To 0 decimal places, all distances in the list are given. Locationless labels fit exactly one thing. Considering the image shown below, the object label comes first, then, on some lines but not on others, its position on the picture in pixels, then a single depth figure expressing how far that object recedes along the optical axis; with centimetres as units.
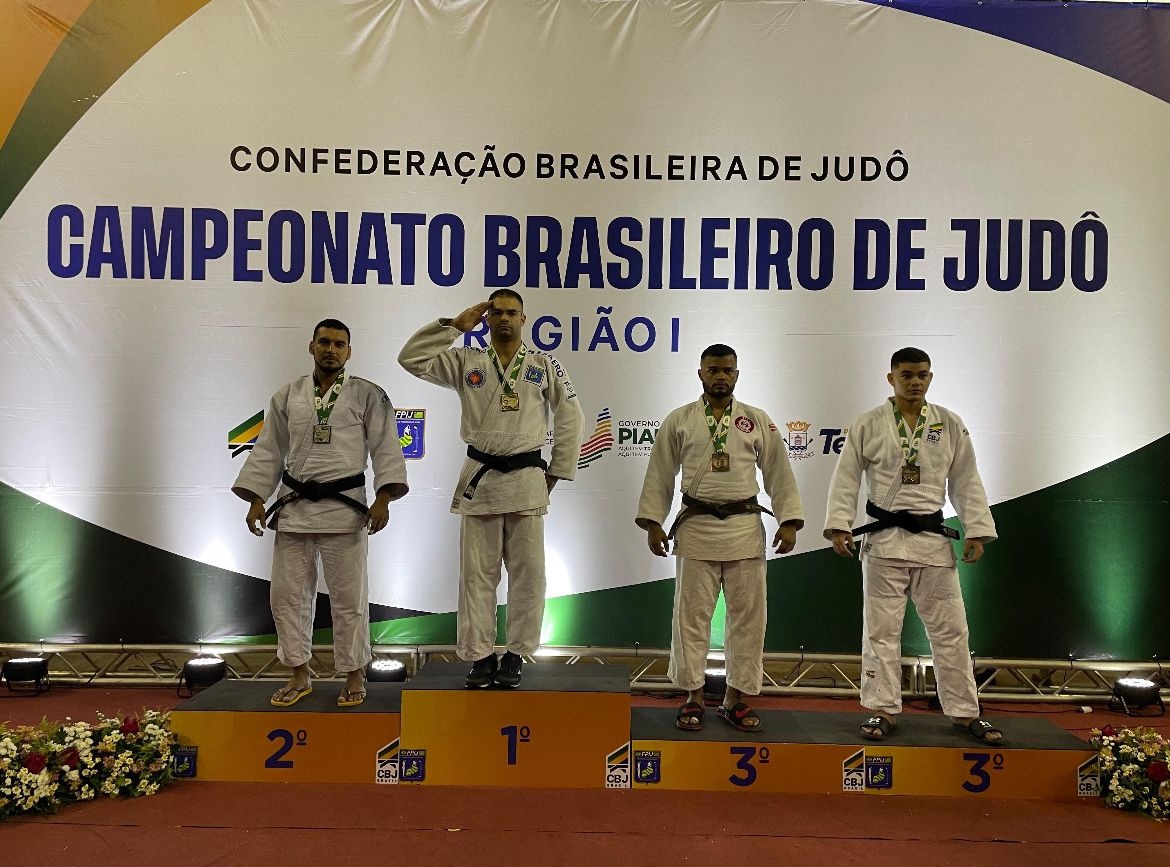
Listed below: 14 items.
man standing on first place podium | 358
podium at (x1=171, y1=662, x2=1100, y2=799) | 344
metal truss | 480
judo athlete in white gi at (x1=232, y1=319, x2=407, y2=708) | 365
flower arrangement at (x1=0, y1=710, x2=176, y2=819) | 309
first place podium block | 348
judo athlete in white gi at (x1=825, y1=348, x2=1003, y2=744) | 359
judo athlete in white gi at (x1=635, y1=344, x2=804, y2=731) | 364
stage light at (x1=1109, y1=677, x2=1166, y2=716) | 451
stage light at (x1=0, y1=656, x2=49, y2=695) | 462
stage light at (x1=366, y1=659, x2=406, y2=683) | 453
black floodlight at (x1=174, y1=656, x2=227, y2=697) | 459
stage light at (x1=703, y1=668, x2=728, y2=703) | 457
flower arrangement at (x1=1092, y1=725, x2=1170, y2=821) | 321
